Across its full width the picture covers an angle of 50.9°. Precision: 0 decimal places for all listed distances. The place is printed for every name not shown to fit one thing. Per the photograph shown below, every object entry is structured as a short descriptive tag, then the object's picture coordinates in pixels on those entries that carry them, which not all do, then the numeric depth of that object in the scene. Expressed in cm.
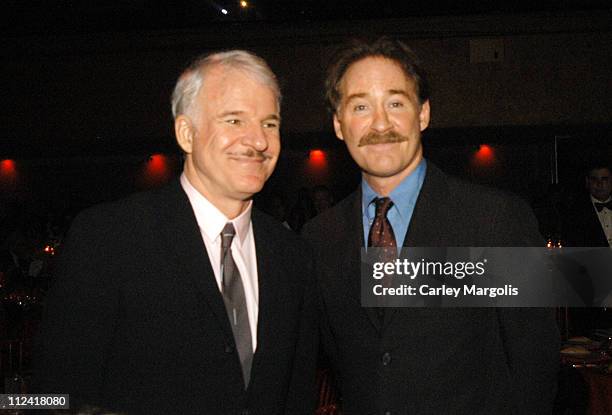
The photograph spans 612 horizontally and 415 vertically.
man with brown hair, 180
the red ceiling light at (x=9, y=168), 1123
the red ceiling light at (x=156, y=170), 1052
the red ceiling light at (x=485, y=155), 977
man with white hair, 147
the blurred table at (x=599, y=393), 295
